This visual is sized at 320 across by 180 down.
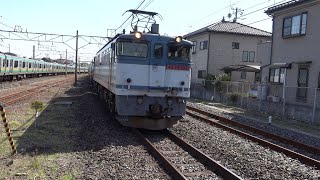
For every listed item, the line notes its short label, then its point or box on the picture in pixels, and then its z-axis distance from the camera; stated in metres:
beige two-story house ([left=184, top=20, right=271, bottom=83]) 25.38
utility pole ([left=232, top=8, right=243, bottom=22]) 36.38
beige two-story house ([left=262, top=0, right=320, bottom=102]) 14.13
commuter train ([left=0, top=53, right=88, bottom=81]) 24.95
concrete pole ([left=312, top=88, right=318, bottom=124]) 11.73
